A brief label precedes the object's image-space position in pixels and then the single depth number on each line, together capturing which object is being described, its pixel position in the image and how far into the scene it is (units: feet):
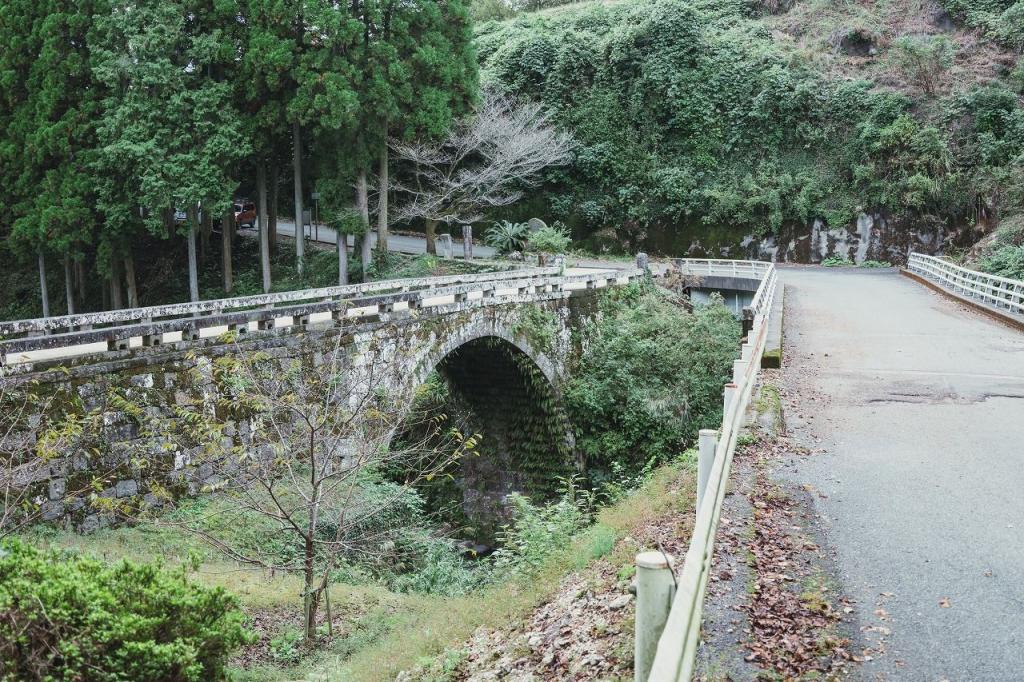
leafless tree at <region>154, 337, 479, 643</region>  30.45
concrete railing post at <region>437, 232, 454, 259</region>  104.88
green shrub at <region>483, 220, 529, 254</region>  116.47
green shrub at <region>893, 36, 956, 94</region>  110.63
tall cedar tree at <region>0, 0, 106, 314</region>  80.23
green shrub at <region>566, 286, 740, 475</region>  63.21
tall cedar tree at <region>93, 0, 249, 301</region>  75.41
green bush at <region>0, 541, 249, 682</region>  18.51
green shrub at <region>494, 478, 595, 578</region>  32.04
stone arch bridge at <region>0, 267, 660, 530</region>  33.83
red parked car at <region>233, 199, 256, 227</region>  137.69
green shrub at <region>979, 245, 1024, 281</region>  78.54
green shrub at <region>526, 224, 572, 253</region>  98.68
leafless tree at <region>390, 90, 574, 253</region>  94.89
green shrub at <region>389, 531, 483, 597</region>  40.93
